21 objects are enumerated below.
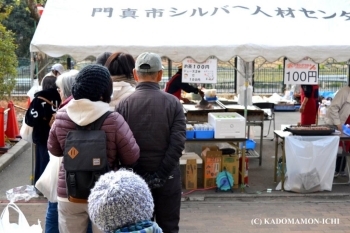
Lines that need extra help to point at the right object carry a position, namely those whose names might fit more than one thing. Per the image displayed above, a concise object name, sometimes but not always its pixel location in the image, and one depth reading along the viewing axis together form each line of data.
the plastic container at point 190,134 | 6.78
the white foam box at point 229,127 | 6.72
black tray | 6.70
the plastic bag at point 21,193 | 6.55
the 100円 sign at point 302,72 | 6.73
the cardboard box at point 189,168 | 6.92
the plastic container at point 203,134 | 6.77
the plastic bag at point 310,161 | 6.65
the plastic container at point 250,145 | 9.09
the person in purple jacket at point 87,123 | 3.16
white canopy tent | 6.65
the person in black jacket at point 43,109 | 5.78
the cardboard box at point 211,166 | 6.94
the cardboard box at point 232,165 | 6.97
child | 1.96
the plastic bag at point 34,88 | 7.35
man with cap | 3.62
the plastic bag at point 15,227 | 2.86
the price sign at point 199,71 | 6.70
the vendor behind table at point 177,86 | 8.63
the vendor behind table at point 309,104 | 8.31
